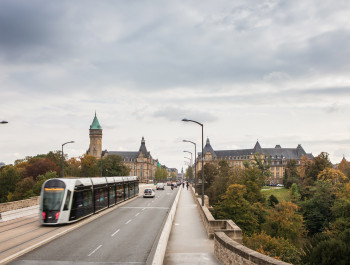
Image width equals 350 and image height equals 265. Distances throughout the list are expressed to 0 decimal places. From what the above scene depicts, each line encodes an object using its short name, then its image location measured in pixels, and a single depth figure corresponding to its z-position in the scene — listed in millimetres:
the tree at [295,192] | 77638
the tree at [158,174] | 194738
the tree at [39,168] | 86562
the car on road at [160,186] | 79500
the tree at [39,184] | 67438
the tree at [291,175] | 111750
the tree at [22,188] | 76162
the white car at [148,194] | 50562
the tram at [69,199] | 22406
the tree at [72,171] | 104312
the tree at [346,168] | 98625
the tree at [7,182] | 83938
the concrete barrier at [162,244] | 12898
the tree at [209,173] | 90088
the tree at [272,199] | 81700
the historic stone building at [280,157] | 190750
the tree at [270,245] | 15718
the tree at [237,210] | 45834
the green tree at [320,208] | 61250
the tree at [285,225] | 51344
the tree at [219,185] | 64312
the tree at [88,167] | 107900
